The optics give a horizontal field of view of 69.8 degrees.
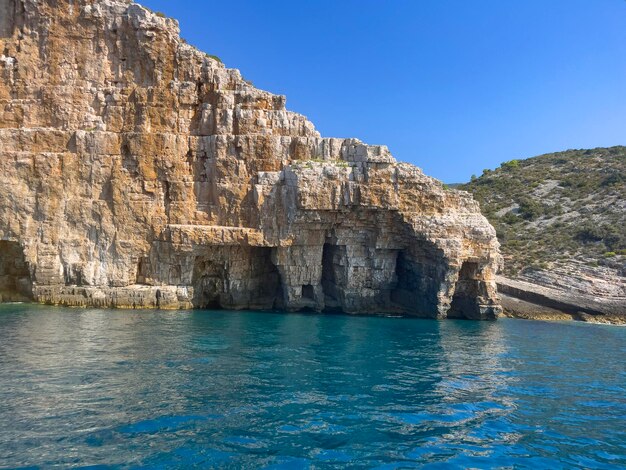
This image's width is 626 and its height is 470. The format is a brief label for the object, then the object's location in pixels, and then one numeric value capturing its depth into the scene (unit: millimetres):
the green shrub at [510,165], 75169
